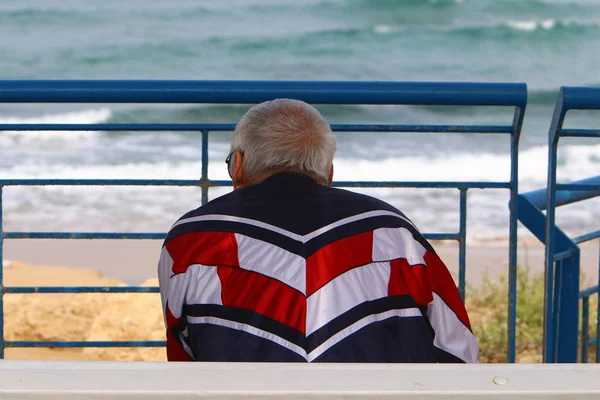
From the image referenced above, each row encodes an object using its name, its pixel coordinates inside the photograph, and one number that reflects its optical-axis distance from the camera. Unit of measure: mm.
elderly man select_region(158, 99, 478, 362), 3080
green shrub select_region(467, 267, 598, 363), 10352
